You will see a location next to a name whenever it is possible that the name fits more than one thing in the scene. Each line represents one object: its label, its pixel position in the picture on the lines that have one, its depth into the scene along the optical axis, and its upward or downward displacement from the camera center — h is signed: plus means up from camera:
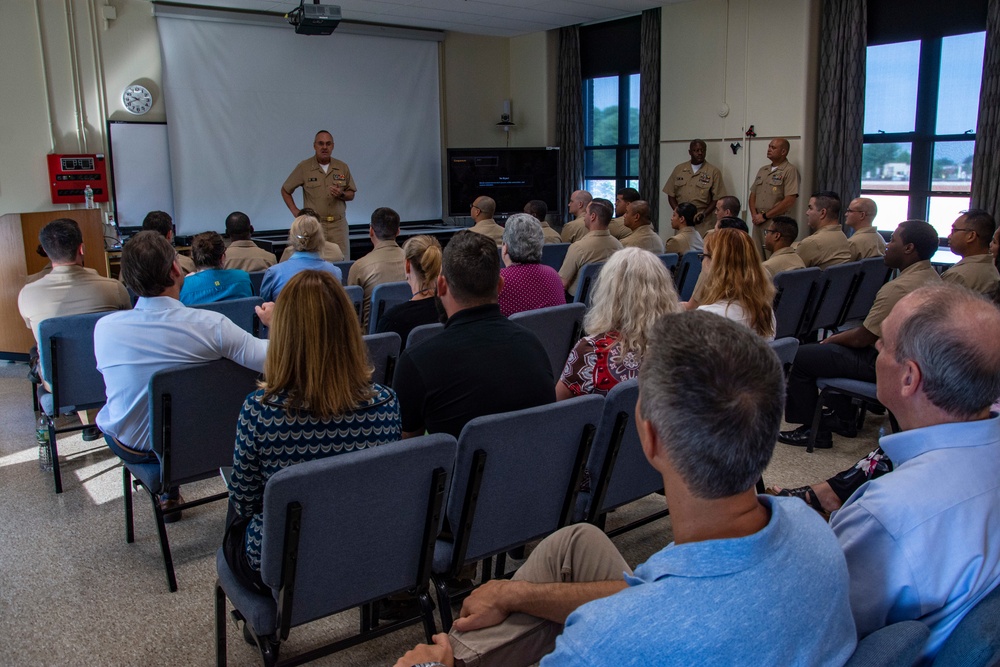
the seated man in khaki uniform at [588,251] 5.83 -0.53
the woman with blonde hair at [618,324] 2.83 -0.53
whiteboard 8.02 +0.19
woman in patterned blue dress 2.01 -0.55
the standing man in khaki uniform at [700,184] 8.66 -0.10
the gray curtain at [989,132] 6.70 +0.31
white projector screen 8.51 +0.80
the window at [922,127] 7.21 +0.40
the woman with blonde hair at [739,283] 3.39 -0.47
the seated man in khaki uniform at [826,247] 5.71 -0.53
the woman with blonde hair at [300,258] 4.58 -0.43
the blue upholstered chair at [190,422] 2.71 -0.82
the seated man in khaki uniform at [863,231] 5.92 -0.45
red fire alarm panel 7.56 +0.13
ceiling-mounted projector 6.80 +1.41
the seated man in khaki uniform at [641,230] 6.63 -0.45
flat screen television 10.21 +0.05
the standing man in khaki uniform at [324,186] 8.39 -0.03
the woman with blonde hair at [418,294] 3.69 -0.53
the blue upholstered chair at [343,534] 1.84 -0.86
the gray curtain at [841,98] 7.67 +0.71
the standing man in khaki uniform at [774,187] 8.02 -0.14
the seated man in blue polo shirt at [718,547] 1.04 -0.51
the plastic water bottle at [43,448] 3.96 -1.27
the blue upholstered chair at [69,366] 3.39 -0.76
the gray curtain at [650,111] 9.24 +0.77
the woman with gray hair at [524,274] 4.21 -0.50
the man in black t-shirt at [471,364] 2.43 -0.56
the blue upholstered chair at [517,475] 2.14 -0.83
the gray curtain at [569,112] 10.27 +0.86
